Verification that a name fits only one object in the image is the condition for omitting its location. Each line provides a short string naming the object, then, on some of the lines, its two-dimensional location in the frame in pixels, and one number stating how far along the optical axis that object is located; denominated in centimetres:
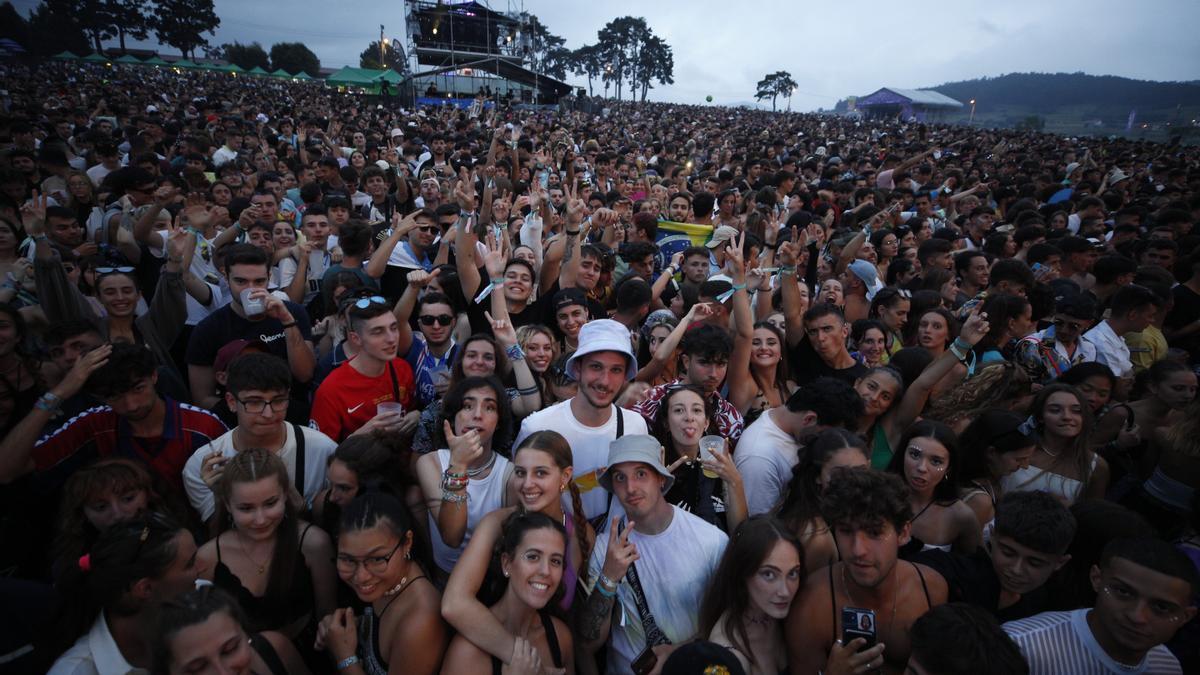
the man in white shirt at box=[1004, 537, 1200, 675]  211
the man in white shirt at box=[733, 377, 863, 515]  306
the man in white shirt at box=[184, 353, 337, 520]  287
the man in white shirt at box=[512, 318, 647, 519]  308
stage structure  4088
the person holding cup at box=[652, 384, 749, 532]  294
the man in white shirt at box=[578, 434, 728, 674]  244
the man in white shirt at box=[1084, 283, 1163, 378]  458
